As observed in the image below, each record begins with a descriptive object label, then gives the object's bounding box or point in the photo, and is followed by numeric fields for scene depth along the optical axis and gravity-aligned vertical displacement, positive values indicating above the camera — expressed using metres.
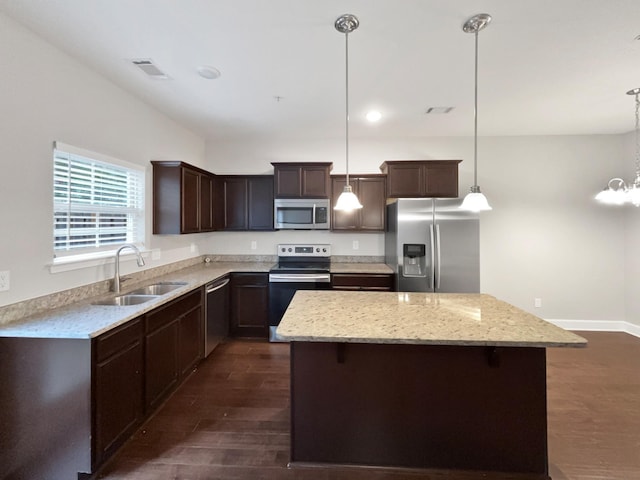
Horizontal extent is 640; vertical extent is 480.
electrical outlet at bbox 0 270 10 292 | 1.79 -0.25
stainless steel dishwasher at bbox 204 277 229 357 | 3.26 -0.89
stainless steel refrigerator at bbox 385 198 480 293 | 3.52 -0.08
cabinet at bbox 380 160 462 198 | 3.91 +0.80
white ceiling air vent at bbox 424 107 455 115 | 3.29 +1.45
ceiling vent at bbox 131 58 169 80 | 2.33 +1.40
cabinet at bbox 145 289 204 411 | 2.25 -0.92
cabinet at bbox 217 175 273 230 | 4.29 +0.53
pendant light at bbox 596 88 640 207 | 2.94 +0.48
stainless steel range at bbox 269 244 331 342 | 3.75 -0.57
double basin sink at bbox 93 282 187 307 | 2.45 -0.51
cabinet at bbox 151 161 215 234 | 3.29 +0.46
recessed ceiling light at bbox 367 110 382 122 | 3.41 +1.45
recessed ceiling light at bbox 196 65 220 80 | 2.45 +1.41
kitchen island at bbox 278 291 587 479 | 1.74 -0.98
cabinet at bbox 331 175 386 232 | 4.15 +0.46
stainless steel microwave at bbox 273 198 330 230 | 4.07 +0.36
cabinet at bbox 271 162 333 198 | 4.02 +0.80
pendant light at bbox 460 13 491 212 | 1.88 +0.32
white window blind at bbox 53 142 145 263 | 2.22 +0.32
